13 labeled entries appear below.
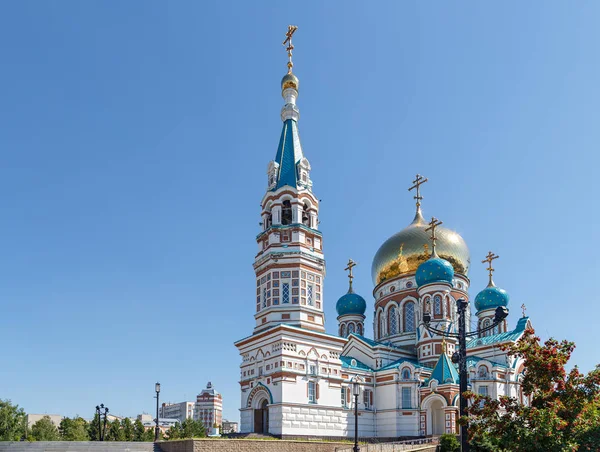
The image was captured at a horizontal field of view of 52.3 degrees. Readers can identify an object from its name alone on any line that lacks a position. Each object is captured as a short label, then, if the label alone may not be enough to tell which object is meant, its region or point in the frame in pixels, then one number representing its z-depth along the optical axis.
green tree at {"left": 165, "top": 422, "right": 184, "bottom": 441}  44.72
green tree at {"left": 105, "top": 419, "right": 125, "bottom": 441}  42.82
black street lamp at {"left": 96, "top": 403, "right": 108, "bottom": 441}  32.28
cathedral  31.16
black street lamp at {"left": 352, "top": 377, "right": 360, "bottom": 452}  22.82
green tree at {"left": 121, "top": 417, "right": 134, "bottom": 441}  43.33
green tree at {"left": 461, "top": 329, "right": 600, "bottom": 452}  14.53
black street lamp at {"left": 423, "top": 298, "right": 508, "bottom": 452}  13.78
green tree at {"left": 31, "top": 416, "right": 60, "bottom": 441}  44.11
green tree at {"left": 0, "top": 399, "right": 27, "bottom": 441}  37.16
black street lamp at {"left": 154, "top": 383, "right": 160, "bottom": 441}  25.81
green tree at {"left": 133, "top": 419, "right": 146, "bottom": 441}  45.38
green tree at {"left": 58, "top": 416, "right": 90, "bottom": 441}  45.89
